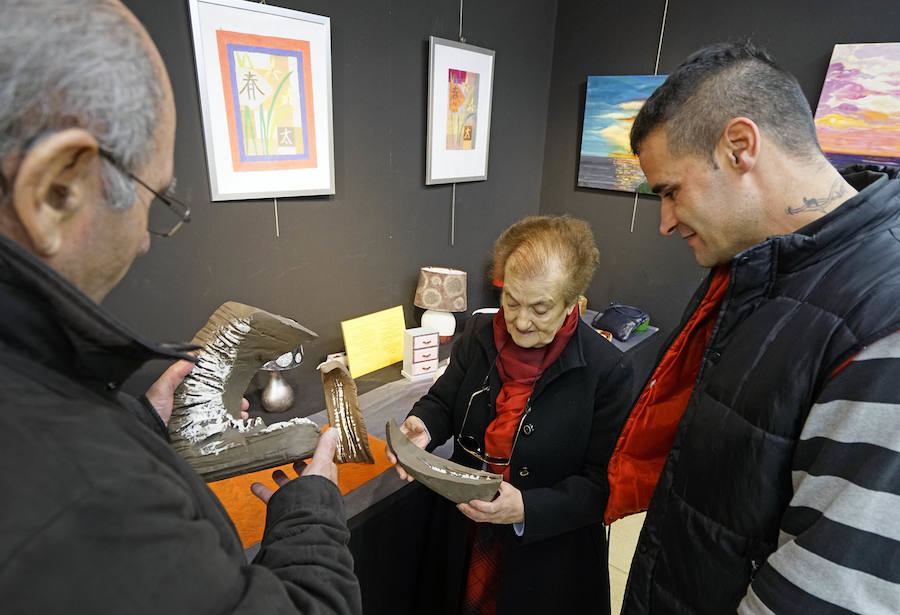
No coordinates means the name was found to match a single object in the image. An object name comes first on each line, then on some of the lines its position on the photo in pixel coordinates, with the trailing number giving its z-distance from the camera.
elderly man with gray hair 0.42
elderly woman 1.25
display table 1.29
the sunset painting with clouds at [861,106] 2.37
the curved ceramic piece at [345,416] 1.38
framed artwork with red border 1.62
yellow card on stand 2.18
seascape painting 3.03
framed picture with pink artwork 2.41
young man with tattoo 0.66
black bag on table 2.94
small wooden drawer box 2.17
